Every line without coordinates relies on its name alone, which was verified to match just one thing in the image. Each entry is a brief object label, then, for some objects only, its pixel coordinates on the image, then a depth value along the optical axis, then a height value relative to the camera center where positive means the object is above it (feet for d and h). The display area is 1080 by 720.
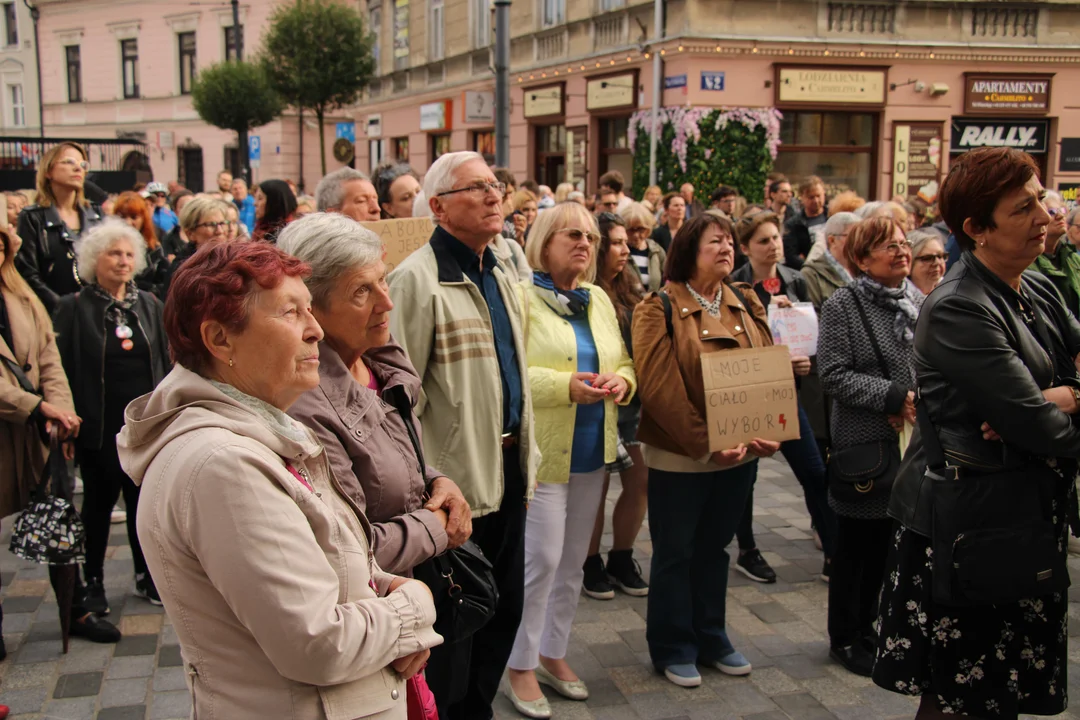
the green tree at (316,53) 92.63 +13.92
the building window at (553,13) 71.20 +13.93
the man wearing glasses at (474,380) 10.70 -1.98
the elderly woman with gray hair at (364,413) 7.89 -1.75
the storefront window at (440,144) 91.81 +5.42
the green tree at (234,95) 99.91 +10.68
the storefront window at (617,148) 65.21 +3.72
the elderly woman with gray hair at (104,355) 15.65 -2.51
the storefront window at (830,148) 61.11 +3.53
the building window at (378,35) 105.19 +17.74
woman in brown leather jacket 13.48 -3.52
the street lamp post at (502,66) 36.63 +5.05
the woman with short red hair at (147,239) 20.63 -0.99
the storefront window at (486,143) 80.59 +4.96
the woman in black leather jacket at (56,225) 20.25 -0.56
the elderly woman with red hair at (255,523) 5.83 -1.97
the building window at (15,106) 151.64 +14.12
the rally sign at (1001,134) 62.64 +4.67
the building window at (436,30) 91.25 +15.99
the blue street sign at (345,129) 66.14 +4.85
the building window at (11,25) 151.64 +26.72
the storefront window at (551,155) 73.87 +3.60
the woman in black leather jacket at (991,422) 9.26 -2.04
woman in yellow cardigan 12.87 -3.01
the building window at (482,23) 82.94 +15.19
